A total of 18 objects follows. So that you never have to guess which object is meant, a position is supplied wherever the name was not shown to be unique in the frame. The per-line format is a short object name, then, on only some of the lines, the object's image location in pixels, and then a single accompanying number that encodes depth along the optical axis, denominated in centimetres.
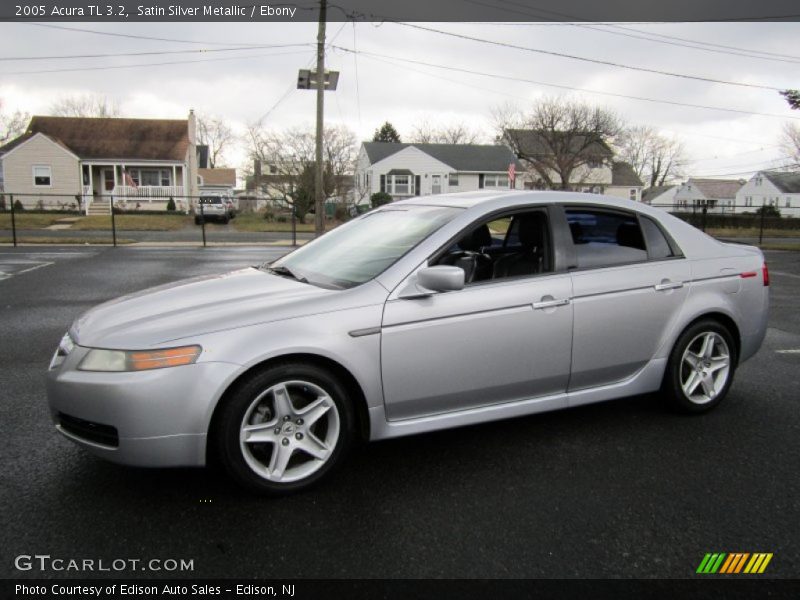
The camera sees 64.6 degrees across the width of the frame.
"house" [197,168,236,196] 7091
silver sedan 306
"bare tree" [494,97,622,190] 4419
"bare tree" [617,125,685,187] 9125
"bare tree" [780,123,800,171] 5919
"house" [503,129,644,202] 4706
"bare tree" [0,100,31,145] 6619
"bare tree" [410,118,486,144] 8019
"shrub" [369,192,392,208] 4642
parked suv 3431
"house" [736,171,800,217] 7612
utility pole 2017
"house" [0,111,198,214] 3994
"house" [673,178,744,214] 9000
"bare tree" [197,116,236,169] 8637
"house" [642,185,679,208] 9362
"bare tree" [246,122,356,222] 3466
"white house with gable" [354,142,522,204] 5475
